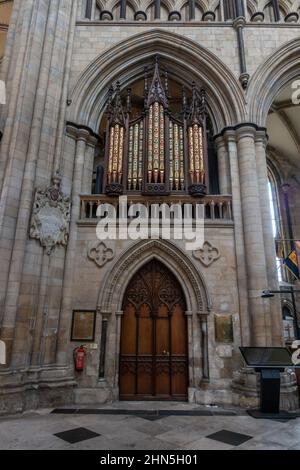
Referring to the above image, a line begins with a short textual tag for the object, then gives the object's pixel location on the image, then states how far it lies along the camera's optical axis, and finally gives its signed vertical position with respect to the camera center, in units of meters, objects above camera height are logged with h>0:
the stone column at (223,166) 9.30 +5.09
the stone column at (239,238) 8.03 +2.66
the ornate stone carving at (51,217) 7.79 +2.97
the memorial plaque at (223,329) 7.96 +0.18
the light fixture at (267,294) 6.99 +0.94
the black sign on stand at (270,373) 6.48 -0.75
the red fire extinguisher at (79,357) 7.68 -0.55
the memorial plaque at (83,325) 7.97 +0.23
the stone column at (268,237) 7.89 +2.68
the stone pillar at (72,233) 7.79 +2.75
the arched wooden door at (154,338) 8.05 -0.08
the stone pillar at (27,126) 7.23 +5.42
